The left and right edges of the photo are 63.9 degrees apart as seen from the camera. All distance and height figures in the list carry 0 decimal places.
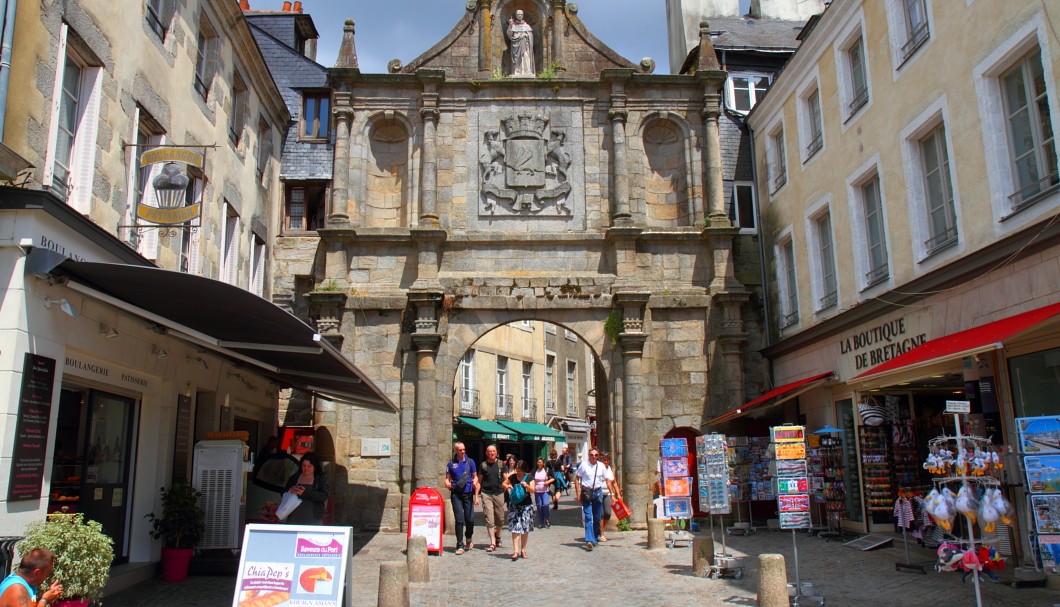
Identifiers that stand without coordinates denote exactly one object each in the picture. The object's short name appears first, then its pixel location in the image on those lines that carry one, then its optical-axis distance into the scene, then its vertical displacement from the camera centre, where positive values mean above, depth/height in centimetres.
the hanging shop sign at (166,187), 821 +290
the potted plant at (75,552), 573 -54
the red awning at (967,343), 720 +111
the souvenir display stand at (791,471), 805 -7
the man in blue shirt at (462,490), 1105 -28
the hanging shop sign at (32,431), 648 +33
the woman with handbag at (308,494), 815 -22
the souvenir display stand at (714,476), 958 -13
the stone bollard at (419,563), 805 -88
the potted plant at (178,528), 890 -60
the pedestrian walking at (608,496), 1342 -47
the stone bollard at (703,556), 898 -95
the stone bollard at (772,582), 662 -91
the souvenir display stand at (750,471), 1360 -10
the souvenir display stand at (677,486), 1183 -29
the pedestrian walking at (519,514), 1056 -57
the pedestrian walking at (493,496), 1123 -37
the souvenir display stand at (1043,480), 646 -15
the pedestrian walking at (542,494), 1451 -45
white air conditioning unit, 953 -18
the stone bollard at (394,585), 643 -86
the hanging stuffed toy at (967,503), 655 -32
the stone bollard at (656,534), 1152 -91
